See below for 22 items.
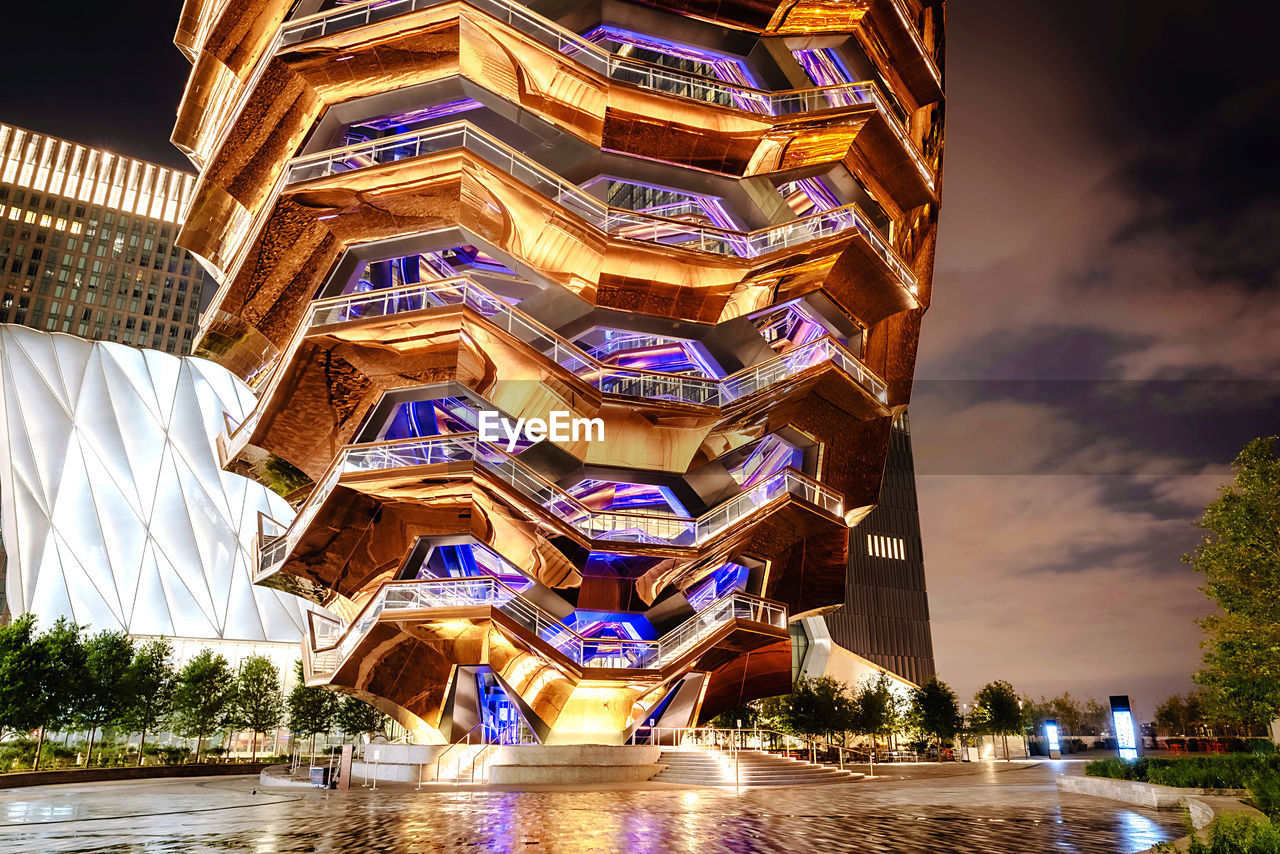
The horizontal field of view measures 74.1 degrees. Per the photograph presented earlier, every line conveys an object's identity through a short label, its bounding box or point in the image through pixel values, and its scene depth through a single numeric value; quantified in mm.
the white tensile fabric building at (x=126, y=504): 57531
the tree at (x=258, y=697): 46844
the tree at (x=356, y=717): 47125
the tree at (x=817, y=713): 54000
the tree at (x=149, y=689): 40875
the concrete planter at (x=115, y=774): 30484
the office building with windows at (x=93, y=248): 128000
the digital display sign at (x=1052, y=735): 59781
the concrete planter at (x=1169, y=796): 13166
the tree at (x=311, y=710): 45094
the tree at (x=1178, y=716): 97900
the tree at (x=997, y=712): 65000
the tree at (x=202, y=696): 44438
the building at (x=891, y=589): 84312
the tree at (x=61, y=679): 35125
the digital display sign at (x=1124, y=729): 28422
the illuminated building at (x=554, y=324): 28984
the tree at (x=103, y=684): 37875
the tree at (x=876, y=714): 58906
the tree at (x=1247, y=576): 25281
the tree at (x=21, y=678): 33375
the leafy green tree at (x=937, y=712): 60125
